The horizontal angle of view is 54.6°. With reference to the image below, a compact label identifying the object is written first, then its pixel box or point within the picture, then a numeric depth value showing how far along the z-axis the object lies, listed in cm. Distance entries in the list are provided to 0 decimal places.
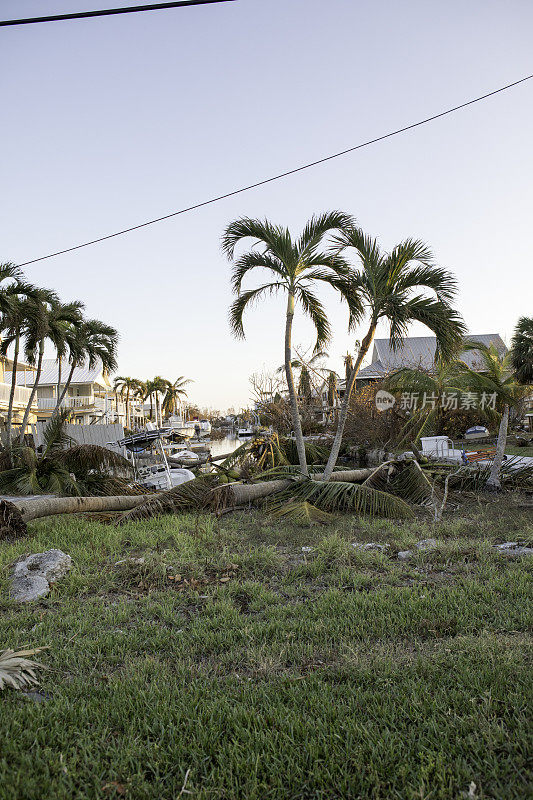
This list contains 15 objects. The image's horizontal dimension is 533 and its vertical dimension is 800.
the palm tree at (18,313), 1802
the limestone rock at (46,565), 585
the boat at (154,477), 1473
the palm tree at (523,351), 2016
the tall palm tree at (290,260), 1075
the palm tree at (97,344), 2825
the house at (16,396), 3894
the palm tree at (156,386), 8525
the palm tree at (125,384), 7442
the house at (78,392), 5983
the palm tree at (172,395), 10114
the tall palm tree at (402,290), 1004
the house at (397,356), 3572
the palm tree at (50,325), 1958
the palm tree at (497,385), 1064
